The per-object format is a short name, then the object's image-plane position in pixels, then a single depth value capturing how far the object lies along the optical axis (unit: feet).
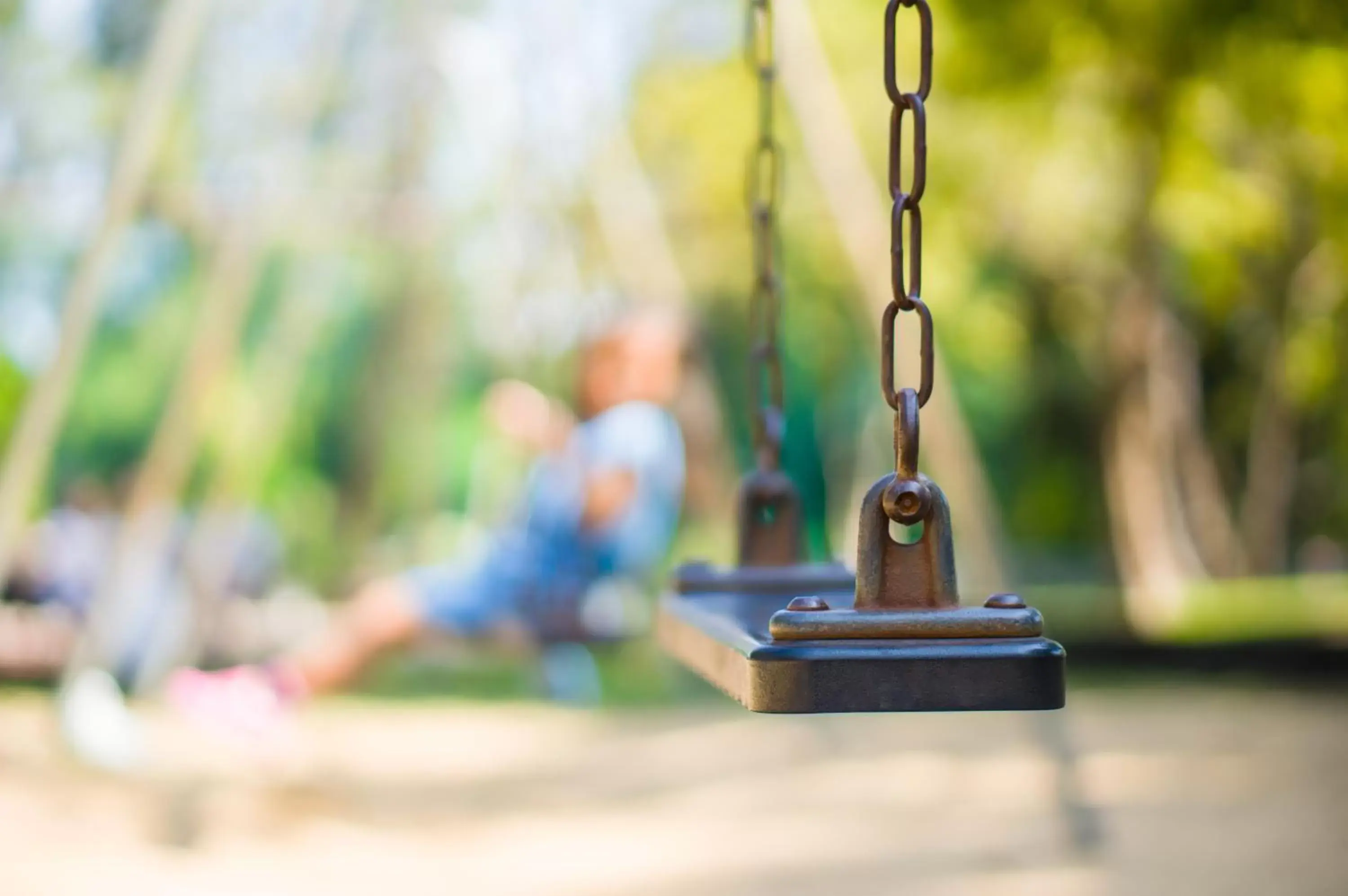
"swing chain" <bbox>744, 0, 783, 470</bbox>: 5.49
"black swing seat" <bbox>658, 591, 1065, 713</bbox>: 3.25
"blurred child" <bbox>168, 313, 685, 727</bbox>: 13.17
